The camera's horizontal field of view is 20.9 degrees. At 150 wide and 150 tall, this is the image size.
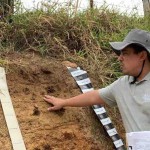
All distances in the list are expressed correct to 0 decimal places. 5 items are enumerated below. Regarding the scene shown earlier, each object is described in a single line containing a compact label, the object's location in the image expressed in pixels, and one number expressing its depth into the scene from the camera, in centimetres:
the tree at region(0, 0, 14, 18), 439
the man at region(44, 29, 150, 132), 274
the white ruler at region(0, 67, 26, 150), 304
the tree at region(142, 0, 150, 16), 589
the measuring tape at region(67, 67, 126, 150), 361
